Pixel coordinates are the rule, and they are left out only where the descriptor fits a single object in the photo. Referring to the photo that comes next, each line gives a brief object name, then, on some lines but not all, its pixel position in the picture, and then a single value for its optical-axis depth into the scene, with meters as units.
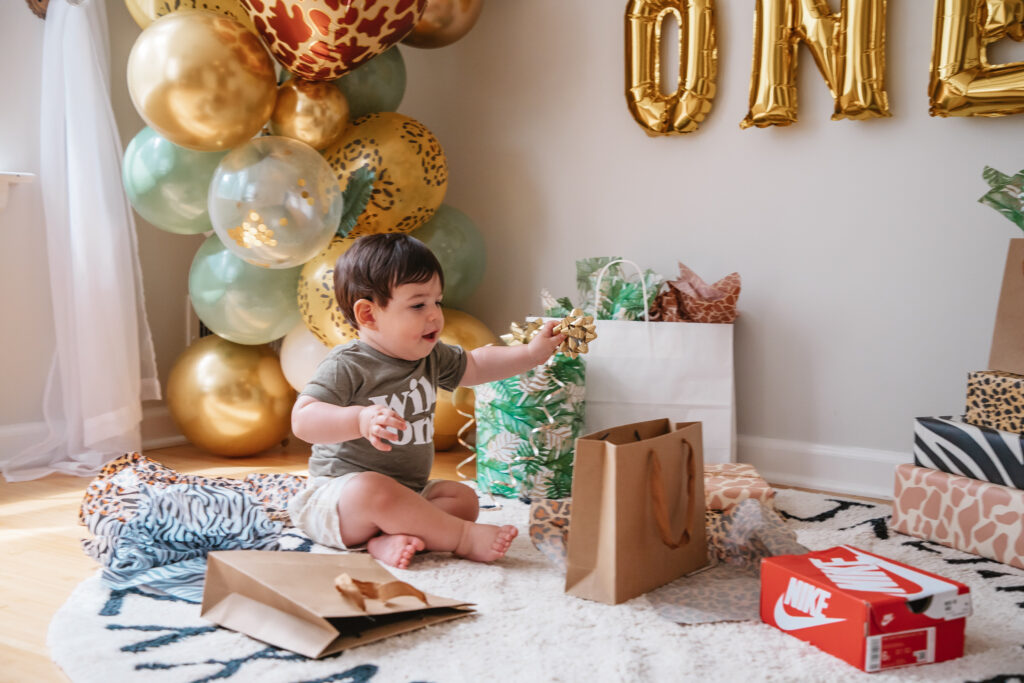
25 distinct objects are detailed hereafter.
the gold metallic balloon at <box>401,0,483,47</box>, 2.33
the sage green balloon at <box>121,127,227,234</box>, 2.10
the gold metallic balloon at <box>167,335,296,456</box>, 2.32
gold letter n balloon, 2.00
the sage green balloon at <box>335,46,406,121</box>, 2.29
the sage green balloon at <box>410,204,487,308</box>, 2.39
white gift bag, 2.09
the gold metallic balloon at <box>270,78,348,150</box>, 2.12
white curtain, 2.22
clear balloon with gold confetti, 1.93
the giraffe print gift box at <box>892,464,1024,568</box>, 1.53
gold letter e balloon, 1.85
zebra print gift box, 1.55
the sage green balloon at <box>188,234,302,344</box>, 2.20
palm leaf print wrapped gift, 1.97
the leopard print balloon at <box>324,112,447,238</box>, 2.19
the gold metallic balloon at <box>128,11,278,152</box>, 1.89
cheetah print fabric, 1.53
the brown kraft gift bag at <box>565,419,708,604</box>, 1.28
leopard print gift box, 1.58
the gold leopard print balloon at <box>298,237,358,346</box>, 2.12
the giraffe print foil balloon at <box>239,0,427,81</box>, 1.89
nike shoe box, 1.09
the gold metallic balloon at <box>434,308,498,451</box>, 2.33
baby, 1.51
